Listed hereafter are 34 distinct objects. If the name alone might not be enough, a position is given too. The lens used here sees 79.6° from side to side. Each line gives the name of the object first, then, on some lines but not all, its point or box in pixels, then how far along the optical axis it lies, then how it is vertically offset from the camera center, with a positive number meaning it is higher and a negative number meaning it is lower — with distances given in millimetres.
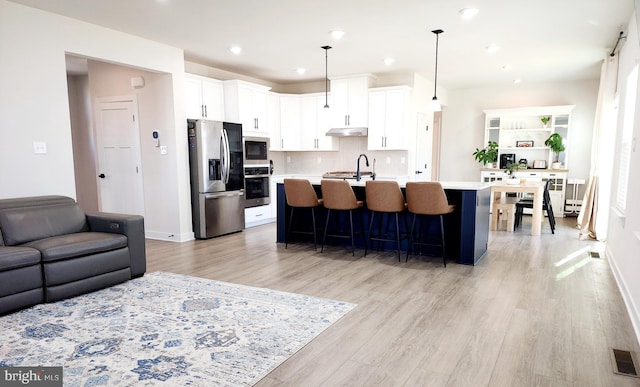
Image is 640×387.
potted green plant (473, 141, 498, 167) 8273 -58
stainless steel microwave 6535 +26
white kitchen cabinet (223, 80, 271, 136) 6422 +795
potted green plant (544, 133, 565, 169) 7594 +164
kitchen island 4211 -794
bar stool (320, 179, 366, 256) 4625 -555
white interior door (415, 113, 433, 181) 7355 +87
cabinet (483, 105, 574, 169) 7789 +452
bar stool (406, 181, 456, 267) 4109 -532
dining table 5887 -606
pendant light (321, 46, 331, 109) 5381 +1443
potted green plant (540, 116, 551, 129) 7875 +649
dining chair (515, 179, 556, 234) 6262 -895
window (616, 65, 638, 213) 3977 +127
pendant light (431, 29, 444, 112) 4988 +603
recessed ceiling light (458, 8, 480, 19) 3865 +1410
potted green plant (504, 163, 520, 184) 6598 -367
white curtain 5242 -150
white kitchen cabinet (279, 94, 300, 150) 7672 +594
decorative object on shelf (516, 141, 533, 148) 8102 +154
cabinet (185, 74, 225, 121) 5832 +850
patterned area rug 2178 -1244
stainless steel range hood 7086 +362
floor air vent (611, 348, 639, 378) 2174 -1245
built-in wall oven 6543 -342
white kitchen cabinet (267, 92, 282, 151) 7405 +597
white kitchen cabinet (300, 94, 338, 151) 7588 +531
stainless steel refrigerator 5641 -357
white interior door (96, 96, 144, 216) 5805 -69
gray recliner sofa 3008 -836
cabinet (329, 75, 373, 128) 7070 +939
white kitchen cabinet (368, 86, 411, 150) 6770 +603
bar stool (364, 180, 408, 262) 4344 -535
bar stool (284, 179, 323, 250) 4883 -563
